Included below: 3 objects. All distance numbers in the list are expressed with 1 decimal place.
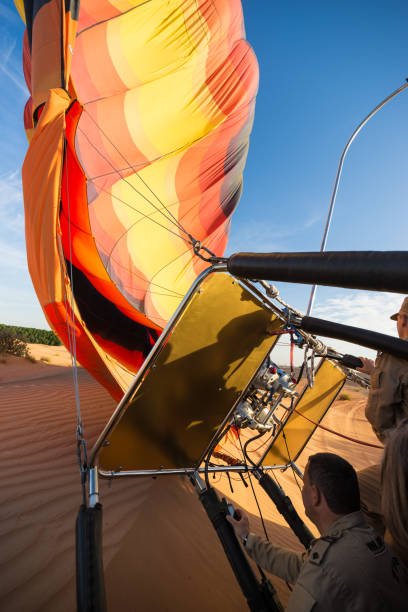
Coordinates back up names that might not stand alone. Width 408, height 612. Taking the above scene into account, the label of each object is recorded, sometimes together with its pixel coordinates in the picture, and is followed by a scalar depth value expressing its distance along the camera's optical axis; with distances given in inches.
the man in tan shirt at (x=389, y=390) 104.3
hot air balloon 169.3
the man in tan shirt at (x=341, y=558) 42.3
